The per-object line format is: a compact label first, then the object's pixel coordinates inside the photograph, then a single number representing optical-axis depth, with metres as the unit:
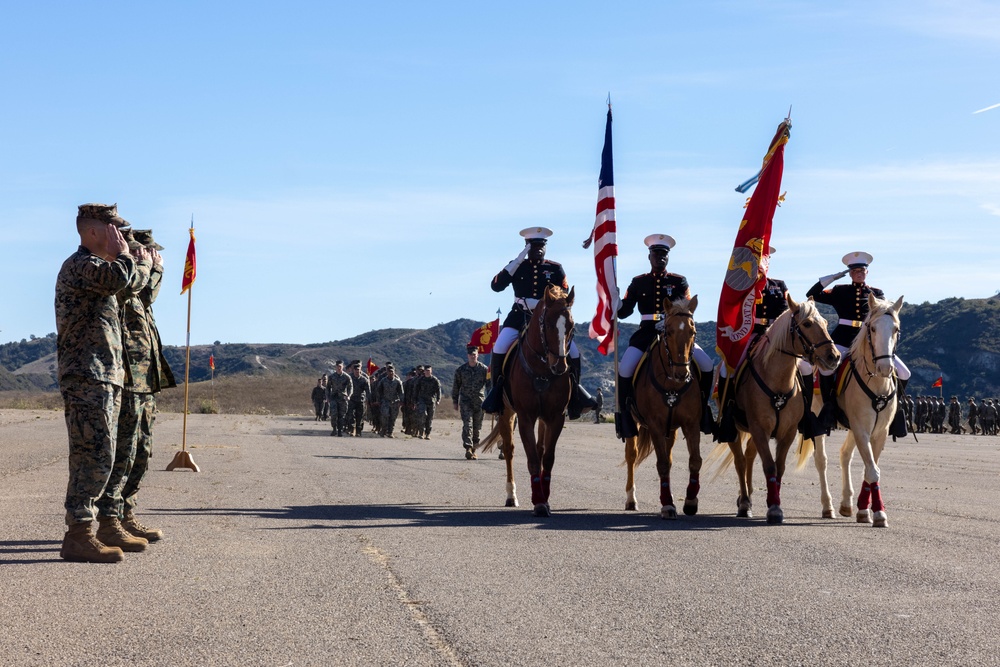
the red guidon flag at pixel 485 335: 27.97
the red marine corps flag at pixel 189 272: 20.03
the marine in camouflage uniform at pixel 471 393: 26.27
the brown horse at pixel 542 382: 12.55
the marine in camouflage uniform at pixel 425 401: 36.12
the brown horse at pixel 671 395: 12.12
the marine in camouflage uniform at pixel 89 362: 8.26
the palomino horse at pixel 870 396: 12.15
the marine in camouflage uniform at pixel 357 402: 39.12
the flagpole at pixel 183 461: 17.70
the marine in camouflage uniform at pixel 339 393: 38.09
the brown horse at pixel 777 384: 11.91
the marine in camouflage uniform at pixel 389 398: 37.69
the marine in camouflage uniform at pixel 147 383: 9.13
